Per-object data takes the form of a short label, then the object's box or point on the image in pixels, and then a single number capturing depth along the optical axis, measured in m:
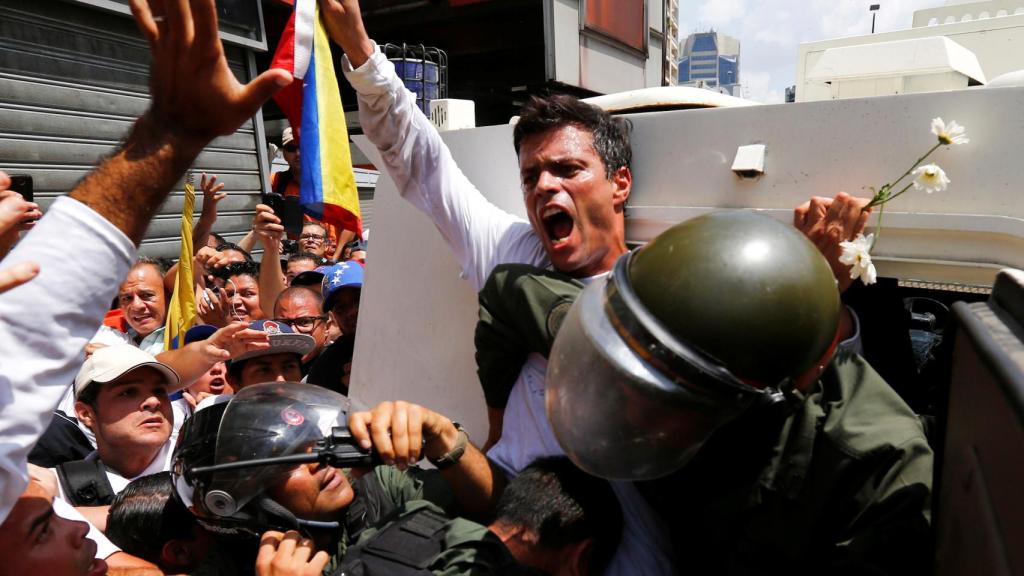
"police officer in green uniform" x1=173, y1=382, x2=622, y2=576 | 1.46
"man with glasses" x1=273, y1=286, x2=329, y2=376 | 3.64
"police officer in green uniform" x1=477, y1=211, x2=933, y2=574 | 1.09
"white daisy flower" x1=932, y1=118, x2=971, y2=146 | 1.42
